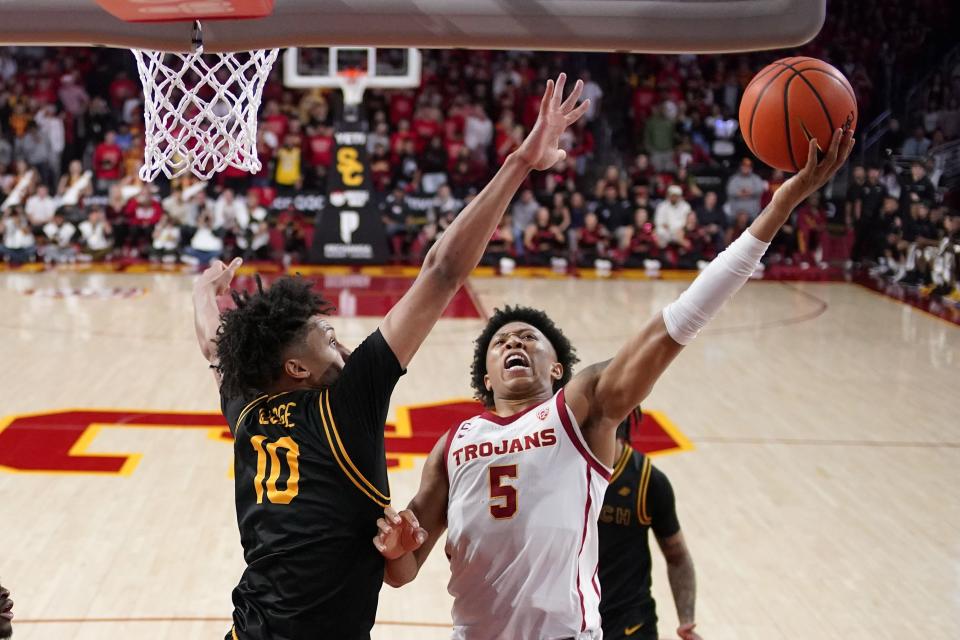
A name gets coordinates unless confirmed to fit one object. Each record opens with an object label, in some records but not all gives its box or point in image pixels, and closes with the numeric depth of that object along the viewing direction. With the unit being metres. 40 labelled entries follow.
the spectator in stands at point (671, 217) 17.06
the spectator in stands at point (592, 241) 17.05
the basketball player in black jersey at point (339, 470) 2.82
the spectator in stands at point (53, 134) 18.25
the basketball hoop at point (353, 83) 15.76
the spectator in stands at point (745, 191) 17.61
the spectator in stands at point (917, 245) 15.34
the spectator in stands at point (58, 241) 16.27
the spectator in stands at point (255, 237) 16.62
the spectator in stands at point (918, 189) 16.17
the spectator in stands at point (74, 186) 17.02
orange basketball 3.04
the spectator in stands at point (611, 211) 17.36
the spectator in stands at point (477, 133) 18.64
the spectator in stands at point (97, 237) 16.30
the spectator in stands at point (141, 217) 16.91
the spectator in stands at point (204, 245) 16.41
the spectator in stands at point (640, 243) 16.92
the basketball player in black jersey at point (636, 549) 3.84
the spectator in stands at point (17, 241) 16.08
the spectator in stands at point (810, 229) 17.62
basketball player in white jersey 2.91
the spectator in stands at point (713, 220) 17.22
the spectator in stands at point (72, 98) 18.98
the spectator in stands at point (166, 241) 16.43
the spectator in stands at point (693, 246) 16.91
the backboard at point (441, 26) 3.58
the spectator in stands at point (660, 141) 18.91
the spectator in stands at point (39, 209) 16.69
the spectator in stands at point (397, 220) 17.08
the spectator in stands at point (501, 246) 16.88
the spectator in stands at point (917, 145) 18.11
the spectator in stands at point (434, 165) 17.91
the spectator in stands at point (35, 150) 18.19
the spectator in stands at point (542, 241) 17.02
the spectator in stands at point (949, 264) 14.37
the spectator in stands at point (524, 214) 17.36
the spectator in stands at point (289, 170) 17.69
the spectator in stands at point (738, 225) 17.11
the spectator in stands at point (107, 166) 17.77
